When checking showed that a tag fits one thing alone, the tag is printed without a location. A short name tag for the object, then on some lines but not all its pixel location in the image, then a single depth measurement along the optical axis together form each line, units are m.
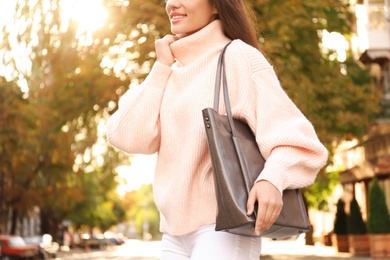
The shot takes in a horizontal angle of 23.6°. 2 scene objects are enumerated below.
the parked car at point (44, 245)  42.47
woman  3.30
